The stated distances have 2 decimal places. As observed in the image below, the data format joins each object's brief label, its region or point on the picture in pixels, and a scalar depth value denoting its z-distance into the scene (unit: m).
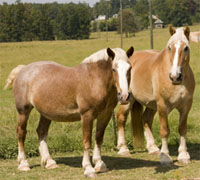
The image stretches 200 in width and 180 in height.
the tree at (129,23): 118.96
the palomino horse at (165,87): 10.36
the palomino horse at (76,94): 9.98
